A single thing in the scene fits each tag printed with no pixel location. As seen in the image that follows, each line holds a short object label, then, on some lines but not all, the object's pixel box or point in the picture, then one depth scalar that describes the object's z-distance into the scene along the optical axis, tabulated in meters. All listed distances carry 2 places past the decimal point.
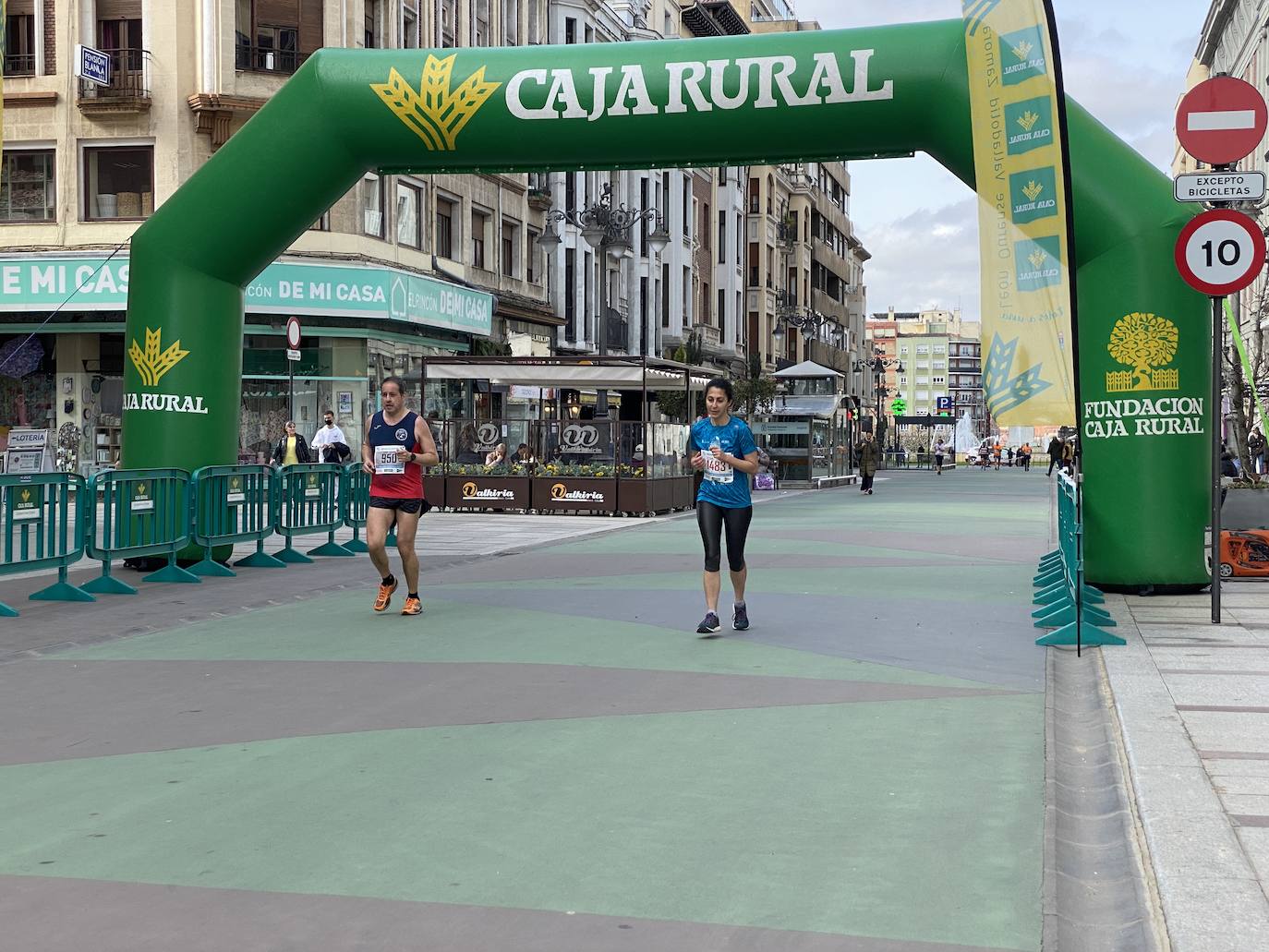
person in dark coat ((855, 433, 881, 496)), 38.50
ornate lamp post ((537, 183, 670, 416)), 28.27
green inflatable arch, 12.71
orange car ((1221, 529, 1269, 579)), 14.60
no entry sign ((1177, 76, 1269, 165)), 10.90
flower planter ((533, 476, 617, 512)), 26.75
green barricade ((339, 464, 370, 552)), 17.73
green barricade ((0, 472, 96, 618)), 11.78
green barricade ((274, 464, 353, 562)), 16.34
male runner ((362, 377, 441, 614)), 11.78
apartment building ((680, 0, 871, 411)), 74.00
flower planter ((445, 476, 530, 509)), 27.12
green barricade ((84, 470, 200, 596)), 13.16
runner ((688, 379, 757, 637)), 10.66
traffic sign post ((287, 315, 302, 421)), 24.45
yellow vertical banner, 10.02
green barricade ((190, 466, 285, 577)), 14.83
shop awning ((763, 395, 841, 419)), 44.59
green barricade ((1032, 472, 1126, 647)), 9.98
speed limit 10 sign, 10.64
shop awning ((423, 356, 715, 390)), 26.78
